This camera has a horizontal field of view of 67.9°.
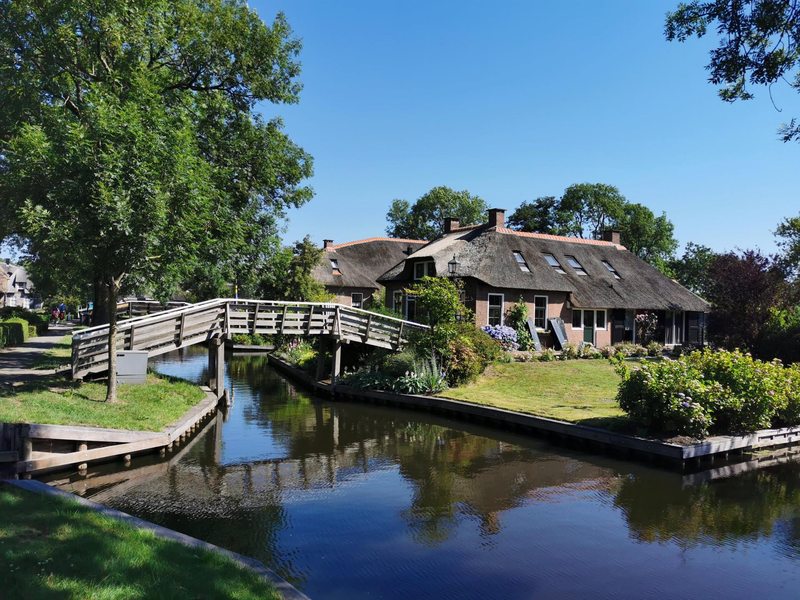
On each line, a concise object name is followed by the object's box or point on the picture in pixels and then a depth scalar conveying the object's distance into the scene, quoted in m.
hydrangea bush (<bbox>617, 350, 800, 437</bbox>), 12.22
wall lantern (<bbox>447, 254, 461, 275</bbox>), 22.59
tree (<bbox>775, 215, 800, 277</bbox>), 37.09
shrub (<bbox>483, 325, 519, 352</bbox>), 25.08
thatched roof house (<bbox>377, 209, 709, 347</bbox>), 26.92
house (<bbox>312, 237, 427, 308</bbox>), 44.53
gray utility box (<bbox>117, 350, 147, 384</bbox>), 15.33
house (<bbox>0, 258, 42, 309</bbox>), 79.06
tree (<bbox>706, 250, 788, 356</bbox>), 25.84
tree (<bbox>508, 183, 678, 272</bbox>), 59.16
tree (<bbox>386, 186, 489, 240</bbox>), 64.88
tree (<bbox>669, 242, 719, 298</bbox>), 57.16
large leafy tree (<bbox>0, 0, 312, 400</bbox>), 11.87
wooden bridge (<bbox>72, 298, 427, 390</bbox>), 15.60
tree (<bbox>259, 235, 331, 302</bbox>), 34.84
